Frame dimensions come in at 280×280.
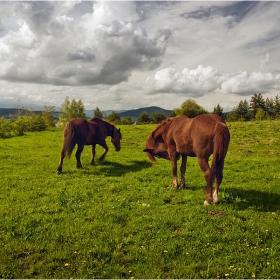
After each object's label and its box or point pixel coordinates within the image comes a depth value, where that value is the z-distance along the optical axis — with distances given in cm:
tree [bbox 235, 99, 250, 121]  9319
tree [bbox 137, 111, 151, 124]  9200
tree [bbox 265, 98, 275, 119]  8881
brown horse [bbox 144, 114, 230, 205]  833
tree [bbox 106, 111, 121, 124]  8850
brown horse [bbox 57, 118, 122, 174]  1368
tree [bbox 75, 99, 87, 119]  7303
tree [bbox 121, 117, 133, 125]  8000
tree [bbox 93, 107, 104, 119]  9066
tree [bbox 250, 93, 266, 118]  8662
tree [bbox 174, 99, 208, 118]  8556
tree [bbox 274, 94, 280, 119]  8107
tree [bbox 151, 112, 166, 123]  9084
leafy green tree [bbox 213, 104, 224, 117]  9694
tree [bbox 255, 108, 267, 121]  7143
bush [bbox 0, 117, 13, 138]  3234
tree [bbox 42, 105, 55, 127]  7236
